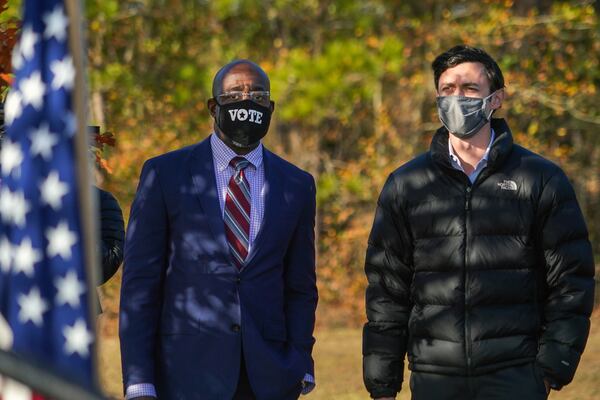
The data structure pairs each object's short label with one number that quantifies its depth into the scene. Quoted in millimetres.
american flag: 5667
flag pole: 5548
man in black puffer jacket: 9251
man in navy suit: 9517
